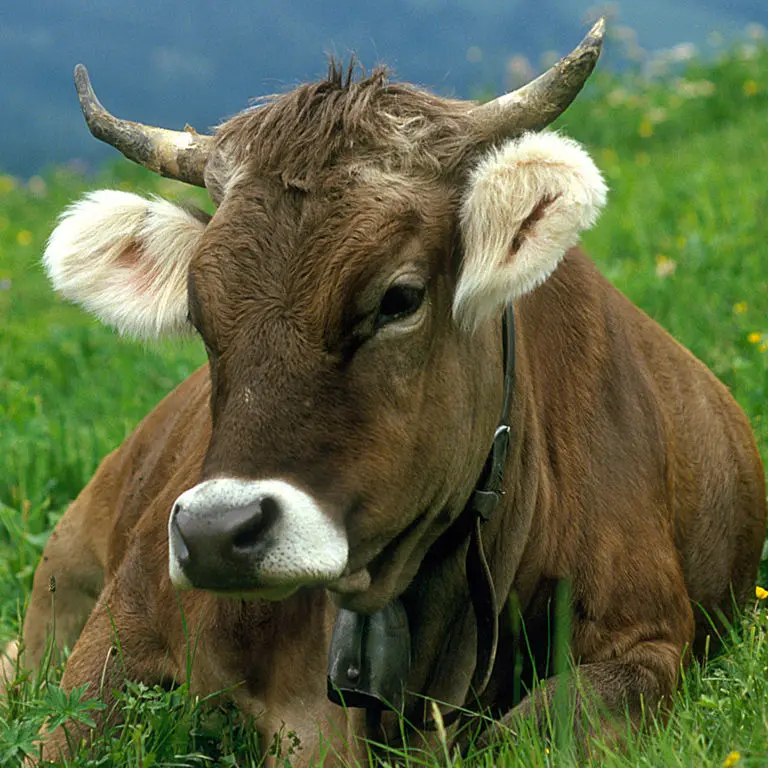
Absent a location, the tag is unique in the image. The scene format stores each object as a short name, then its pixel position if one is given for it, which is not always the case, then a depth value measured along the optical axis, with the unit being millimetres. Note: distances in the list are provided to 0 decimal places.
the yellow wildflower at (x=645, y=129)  12523
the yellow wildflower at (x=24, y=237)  11828
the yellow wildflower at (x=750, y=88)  12476
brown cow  3090
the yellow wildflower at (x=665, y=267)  7438
